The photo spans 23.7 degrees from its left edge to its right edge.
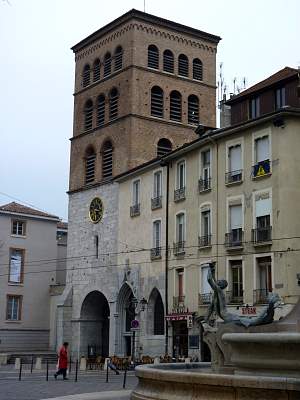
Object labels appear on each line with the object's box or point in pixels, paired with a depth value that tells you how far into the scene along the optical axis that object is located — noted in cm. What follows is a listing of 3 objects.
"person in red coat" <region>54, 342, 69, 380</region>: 2706
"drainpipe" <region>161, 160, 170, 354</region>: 3936
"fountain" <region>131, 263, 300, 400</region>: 987
